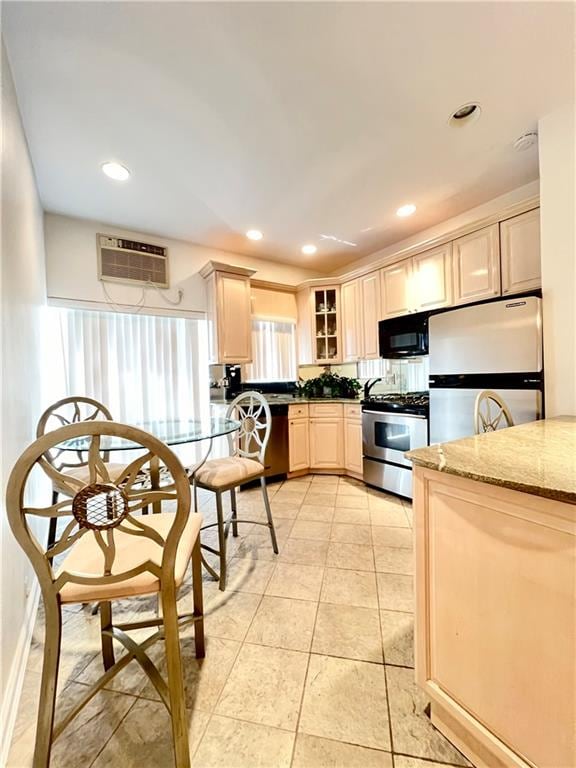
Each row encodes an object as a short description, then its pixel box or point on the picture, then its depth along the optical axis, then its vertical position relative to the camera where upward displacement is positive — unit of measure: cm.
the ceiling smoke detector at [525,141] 197 +151
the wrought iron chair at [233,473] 175 -59
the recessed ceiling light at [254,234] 320 +153
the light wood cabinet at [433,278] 280 +90
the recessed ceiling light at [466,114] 175 +152
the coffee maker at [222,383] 364 -6
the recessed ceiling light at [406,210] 279 +153
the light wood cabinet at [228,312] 335 +74
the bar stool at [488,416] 156 -24
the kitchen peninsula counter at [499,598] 72 -61
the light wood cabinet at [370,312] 346 +72
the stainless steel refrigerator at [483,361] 193 +7
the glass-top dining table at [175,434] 147 -30
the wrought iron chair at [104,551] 81 -49
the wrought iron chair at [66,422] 178 -36
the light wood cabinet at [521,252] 221 +89
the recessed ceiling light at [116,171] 216 +152
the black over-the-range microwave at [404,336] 282 +37
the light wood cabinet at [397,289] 313 +90
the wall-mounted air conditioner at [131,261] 300 +122
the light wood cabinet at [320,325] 399 +67
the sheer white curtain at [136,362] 294 +20
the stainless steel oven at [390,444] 276 -68
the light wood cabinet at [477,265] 245 +89
